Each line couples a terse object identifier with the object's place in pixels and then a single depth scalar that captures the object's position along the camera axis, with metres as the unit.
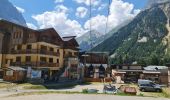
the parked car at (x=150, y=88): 23.09
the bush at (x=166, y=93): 19.31
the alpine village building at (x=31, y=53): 28.38
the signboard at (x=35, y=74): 27.00
